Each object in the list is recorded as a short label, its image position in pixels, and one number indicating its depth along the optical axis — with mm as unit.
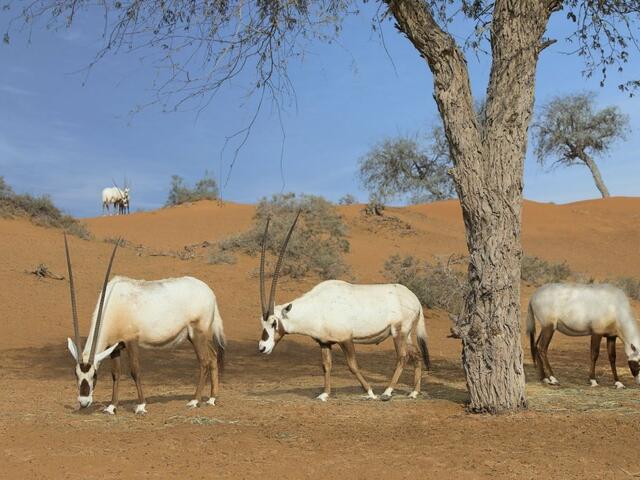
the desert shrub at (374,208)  40219
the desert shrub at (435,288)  23281
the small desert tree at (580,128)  59062
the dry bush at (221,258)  26359
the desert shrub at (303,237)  25828
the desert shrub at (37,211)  29781
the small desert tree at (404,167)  58500
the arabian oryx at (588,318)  12022
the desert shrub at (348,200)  49312
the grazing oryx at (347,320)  10578
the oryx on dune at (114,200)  50356
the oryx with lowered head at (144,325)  9234
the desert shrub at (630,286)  26939
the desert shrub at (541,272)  28328
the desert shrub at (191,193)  51094
